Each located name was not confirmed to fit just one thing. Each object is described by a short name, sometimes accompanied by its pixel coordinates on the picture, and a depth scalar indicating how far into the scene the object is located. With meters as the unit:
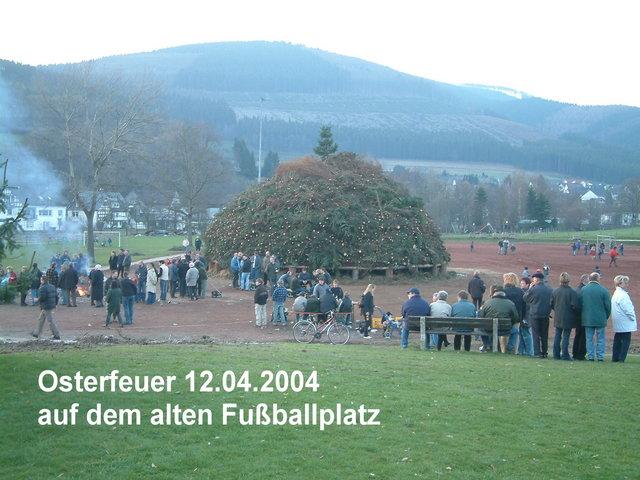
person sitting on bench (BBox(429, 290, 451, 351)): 17.02
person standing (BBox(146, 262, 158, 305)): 28.42
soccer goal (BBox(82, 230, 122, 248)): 63.39
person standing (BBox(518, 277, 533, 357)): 16.20
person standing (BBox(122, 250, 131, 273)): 30.28
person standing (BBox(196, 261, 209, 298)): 30.75
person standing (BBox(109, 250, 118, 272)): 31.42
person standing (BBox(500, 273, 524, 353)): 16.25
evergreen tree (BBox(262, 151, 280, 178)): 131.00
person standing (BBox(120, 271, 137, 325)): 23.30
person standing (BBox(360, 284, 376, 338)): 20.83
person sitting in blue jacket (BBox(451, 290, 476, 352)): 16.62
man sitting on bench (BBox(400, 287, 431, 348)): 16.95
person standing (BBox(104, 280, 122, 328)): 22.94
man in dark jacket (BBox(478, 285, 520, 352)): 15.80
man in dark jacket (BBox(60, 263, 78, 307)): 26.98
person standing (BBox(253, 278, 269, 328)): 23.08
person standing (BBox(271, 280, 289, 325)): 23.45
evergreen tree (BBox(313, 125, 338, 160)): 53.72
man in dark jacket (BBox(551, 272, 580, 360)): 15.44
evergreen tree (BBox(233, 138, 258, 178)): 127.00
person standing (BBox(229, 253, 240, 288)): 34.79
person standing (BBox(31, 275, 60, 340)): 18.55
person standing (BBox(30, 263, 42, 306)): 25.74
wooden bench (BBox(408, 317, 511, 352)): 15.80
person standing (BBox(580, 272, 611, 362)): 15.14
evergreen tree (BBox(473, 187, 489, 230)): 120.38
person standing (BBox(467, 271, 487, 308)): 24.72
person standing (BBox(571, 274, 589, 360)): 15.69
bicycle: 19.89
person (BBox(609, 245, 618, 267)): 54.48
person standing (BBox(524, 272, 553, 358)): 15.72
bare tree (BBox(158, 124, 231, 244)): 65.06
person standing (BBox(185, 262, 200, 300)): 29.98
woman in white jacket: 14.98
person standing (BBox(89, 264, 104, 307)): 27.52
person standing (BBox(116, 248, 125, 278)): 29.82
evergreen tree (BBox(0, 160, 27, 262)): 13.39
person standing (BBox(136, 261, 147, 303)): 29.26
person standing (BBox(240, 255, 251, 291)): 34.22
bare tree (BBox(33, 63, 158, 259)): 44.75
